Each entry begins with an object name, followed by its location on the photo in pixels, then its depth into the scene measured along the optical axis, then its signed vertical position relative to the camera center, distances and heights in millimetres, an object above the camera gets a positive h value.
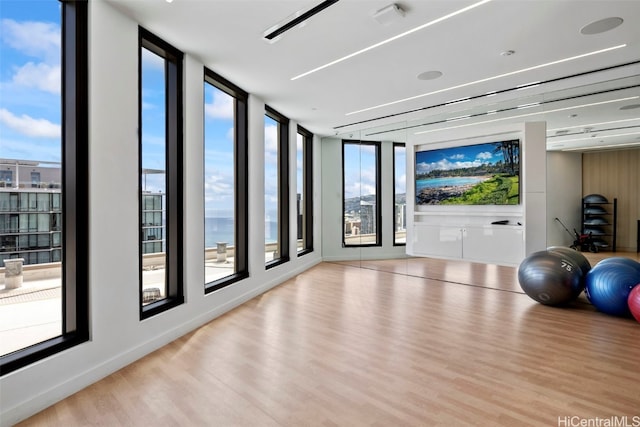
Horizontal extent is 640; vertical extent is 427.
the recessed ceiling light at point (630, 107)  5436 +1712
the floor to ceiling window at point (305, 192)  8232 +549
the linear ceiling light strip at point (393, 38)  3113 +1858
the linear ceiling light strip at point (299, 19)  3023 +1843
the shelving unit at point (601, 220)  6555 -129
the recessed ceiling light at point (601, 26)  3332 +1862
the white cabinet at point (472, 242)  5848 -516
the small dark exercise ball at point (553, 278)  4703 -890
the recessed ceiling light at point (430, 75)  4562 +1878
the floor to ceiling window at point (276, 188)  6559 +537
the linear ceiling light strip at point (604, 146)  6226 +1345
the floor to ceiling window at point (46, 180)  2639 +290
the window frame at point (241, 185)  5398 +471
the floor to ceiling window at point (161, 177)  3736 +427
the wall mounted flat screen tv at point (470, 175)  5863 +723
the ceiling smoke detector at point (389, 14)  3027 +1797
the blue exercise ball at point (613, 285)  4266 -903
